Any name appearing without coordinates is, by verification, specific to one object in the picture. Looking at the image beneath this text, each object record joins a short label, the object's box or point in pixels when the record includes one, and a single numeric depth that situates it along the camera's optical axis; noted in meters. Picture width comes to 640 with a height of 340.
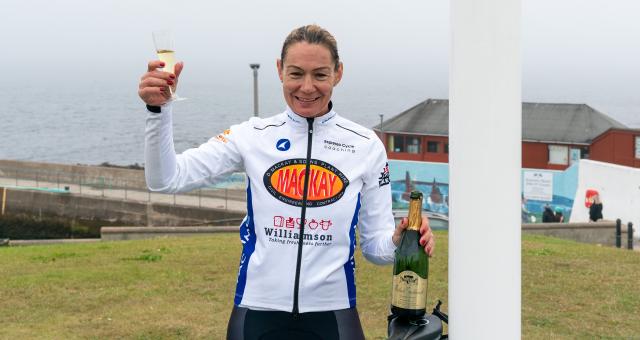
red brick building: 34.84
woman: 2.80
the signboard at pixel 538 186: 31.91
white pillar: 2.44
